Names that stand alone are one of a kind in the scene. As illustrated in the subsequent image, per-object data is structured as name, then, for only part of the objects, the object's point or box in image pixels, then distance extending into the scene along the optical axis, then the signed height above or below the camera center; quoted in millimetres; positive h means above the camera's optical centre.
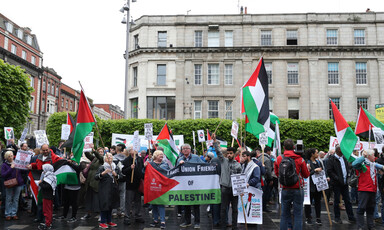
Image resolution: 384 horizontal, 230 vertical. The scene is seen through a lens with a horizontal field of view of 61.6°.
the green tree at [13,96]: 23859 +3078
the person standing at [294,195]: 7086 -1253
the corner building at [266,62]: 31594 +7557
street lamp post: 23472 +5226
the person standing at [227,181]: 8102 -1086
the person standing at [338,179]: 9398 -1178
